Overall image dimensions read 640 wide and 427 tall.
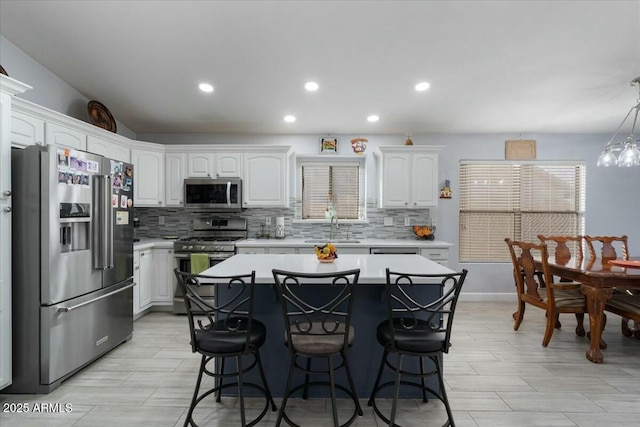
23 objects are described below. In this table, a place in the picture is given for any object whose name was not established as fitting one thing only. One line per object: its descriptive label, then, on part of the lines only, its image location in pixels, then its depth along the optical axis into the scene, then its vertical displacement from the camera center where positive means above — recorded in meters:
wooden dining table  2.74 -0.65
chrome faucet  4.70 -0.22
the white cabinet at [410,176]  4.45 +0.49
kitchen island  2.19 -0.79
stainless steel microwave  4.36 +0.23
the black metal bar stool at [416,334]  1.76 -0.71
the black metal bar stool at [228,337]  1.76 -0.72
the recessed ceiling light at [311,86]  3.60 +1.42
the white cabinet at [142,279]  3.77 -0.85
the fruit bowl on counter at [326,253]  2.56 -0.34
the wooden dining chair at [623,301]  2.86 -0.83
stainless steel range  4.04 -0.54
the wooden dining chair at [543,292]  3.08 -0.84
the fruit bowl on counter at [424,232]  4.57 -0.30
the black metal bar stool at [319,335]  1.69 -0.72
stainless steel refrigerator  2.25 -0.39
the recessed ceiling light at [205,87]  3.65 +1.42
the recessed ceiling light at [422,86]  3.58 +1.42
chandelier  3.01 +0.55
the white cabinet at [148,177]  4.26 +0.44
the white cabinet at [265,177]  4.45 +0.46
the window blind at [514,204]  4.80 +0.12
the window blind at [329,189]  4.90 +0.34
